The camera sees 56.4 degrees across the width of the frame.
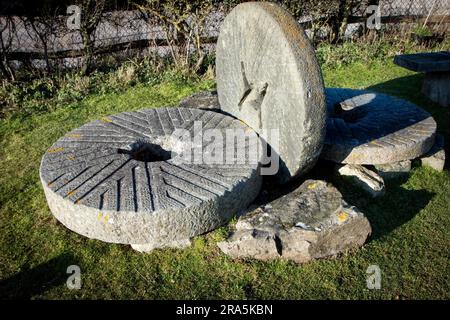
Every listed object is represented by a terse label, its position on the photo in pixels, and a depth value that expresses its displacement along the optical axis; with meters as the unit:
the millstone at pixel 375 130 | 3.67
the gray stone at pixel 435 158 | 4.03
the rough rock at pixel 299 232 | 2.95
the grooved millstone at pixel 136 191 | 2.85
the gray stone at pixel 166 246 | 3.12
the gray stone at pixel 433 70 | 5.26
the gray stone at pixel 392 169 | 3.82
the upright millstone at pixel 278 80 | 2.95
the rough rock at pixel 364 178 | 3.63
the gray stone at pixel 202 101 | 4.71
